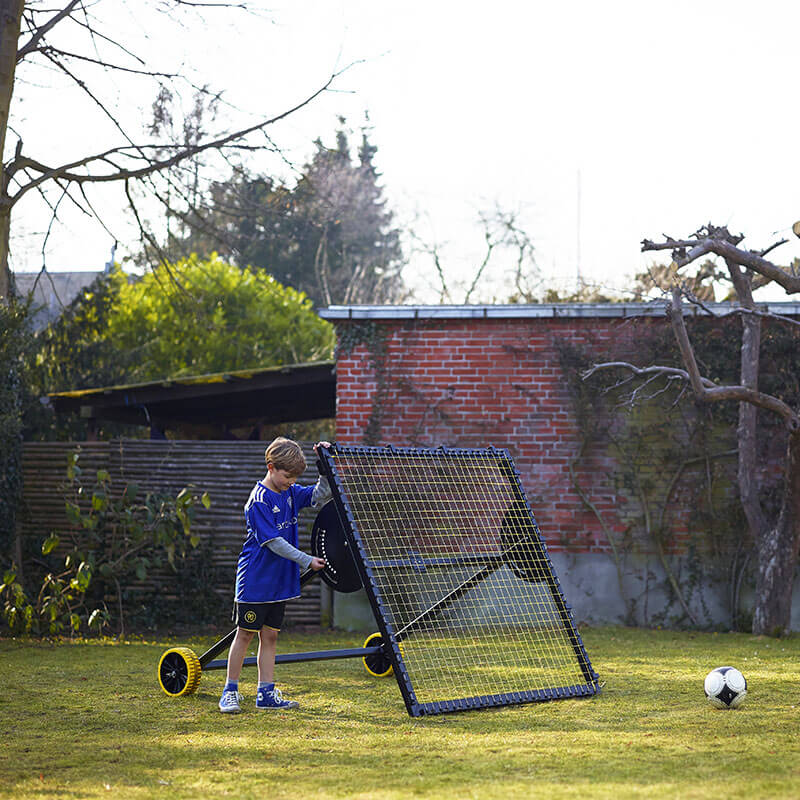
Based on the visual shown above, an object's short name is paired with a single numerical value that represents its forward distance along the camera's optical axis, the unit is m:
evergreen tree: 30.59
